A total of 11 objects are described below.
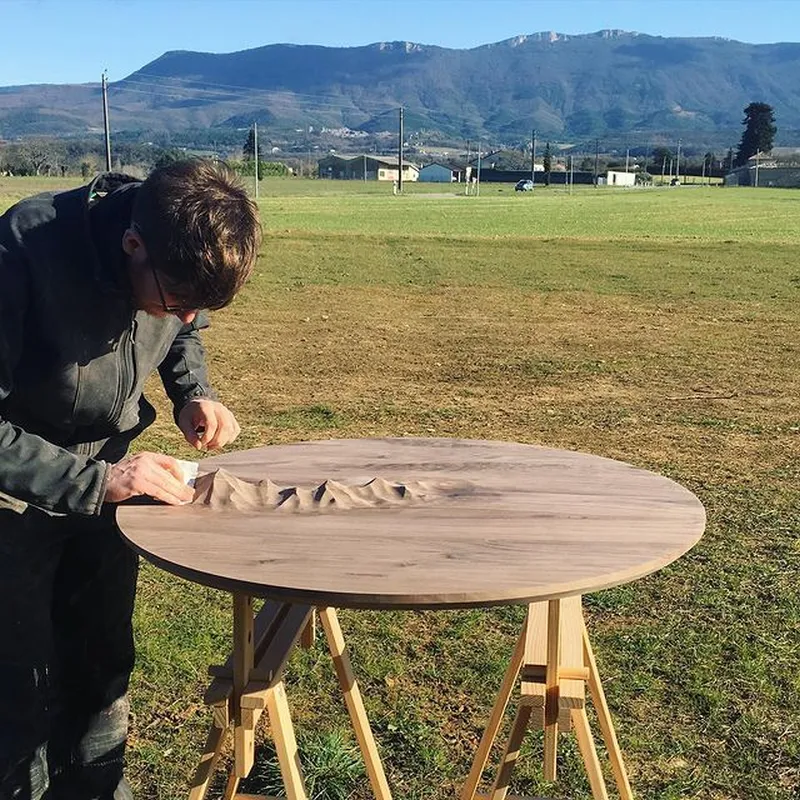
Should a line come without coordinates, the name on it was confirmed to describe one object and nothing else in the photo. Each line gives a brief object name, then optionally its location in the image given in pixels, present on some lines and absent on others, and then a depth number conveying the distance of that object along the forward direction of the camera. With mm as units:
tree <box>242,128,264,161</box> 108112
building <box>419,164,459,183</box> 144000
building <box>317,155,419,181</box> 132500
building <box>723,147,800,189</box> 112875
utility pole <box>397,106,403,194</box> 85944
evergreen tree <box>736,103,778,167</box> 125125
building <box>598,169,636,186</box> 125494
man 2227
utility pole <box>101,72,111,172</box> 42906
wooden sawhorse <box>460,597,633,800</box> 2471
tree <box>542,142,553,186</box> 123738
